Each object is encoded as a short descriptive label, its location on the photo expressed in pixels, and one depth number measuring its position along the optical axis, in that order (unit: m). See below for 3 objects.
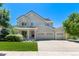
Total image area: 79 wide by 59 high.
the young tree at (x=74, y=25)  8.26
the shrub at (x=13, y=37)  7.05
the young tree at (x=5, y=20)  7.70
